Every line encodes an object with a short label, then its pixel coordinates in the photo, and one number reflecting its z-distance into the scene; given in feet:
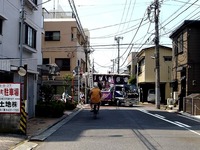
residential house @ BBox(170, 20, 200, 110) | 110.93
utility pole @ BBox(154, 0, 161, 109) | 124.77
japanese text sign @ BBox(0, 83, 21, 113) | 46.47
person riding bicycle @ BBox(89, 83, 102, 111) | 74.90
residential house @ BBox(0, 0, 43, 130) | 55.30
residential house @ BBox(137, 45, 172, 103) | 183.32
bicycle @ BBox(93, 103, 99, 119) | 73.20
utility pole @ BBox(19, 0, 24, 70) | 58.85
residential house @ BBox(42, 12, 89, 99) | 169.48
